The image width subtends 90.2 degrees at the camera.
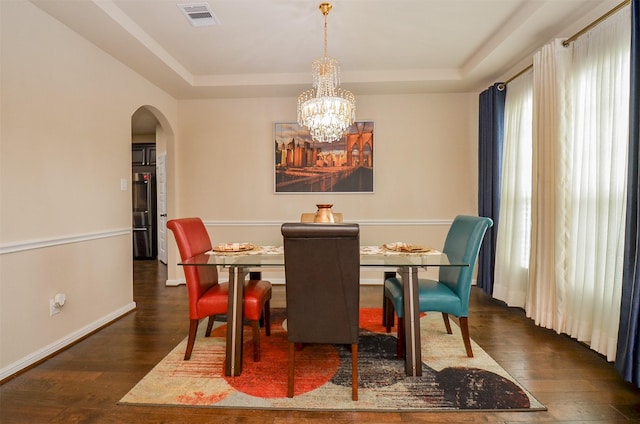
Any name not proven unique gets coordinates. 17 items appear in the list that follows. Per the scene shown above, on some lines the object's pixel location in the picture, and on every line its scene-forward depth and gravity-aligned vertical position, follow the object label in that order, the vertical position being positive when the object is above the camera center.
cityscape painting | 4.19 +0.56
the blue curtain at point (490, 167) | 3.55 +0.42
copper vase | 2.86 -0.10
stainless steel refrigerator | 6.04 -0.23
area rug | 1.75 -1.09
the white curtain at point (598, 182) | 2.12 +0.16
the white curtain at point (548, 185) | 2.57 +0.16
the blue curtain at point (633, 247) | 1.83 -0.26
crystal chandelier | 2.62 +0.79
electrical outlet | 2.35 -0.78
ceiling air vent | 2.46 +1.52
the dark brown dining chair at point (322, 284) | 1.60 -0.43
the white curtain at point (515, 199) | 3.23 +0.05
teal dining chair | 2.18 -0.62
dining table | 2.00 -0.61
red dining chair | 2.16 -0.64
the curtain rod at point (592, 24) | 2.04 +1.28
